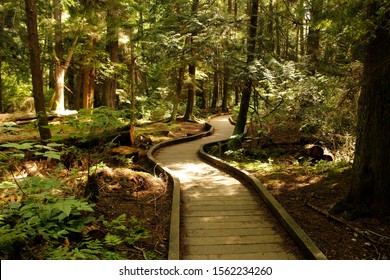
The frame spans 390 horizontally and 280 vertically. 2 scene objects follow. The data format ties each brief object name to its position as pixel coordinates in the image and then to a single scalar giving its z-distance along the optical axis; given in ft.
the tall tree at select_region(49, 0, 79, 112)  50.57
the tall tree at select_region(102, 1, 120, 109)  44.40
